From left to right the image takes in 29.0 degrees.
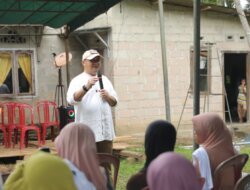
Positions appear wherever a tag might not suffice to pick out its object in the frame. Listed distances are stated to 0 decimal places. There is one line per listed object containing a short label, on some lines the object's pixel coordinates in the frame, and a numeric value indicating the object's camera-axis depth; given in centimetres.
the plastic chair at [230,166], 350
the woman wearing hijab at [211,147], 355
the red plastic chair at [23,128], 881
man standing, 501
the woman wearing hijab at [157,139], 341
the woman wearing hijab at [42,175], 216
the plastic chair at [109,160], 400
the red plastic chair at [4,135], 911
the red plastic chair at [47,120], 930
